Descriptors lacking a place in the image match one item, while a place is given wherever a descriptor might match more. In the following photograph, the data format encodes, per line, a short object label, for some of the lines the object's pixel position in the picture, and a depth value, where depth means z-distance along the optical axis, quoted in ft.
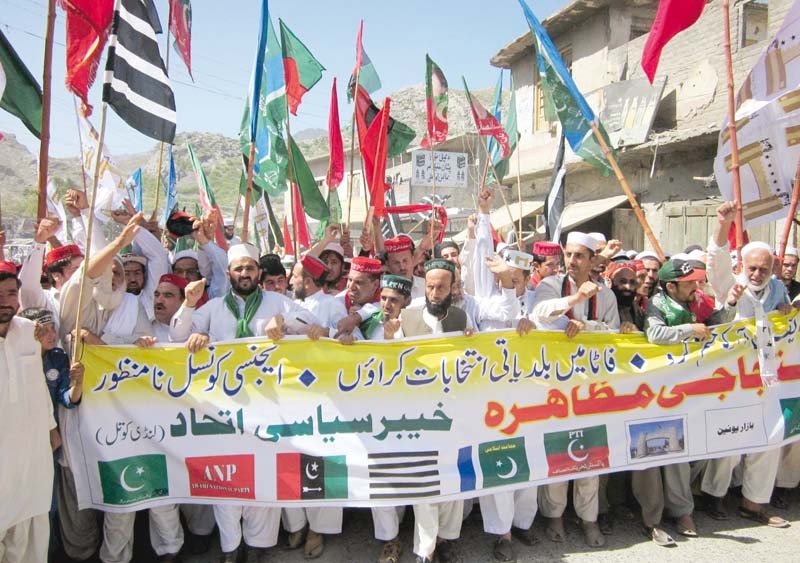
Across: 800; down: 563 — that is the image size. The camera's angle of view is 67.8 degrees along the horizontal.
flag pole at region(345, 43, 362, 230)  20.67
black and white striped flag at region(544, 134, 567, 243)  20.24
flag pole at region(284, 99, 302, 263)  19.48
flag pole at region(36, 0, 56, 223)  13.56
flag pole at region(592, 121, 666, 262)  15.24
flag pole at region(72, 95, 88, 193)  20.72
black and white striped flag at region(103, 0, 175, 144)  11.45
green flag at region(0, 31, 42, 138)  14.26
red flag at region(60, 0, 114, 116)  12.96
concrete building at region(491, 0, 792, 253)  36.63
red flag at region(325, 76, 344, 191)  21.83
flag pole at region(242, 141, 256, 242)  16.77
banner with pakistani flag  11.96
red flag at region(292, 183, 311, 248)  21.34
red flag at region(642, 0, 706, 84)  14.84
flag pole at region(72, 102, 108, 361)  10.81
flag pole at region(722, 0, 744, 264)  13.96
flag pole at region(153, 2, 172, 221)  18.84
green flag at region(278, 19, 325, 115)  22.16
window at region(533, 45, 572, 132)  56.51
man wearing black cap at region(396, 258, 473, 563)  12.01
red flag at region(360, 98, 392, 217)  19.33
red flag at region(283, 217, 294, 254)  31.04
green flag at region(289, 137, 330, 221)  21.63
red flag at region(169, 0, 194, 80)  20.72
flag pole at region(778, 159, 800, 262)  14.37
